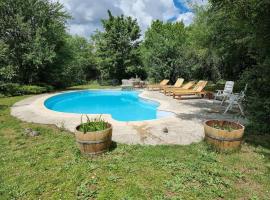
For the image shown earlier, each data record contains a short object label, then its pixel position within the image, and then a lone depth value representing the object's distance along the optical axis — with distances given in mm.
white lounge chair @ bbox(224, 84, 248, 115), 5961
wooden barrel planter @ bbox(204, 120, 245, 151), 3457
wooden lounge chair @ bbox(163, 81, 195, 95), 9662
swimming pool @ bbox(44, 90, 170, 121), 7667
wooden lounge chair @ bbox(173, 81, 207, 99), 8888
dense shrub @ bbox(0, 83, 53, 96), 10974
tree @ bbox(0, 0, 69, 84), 11985
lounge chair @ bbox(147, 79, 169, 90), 11715
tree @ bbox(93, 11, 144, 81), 16787
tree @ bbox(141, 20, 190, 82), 13454
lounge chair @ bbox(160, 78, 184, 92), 10835
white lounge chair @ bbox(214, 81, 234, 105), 7070
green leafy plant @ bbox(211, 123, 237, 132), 3865
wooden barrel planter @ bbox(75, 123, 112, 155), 3379
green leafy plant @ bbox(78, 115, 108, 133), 3583
